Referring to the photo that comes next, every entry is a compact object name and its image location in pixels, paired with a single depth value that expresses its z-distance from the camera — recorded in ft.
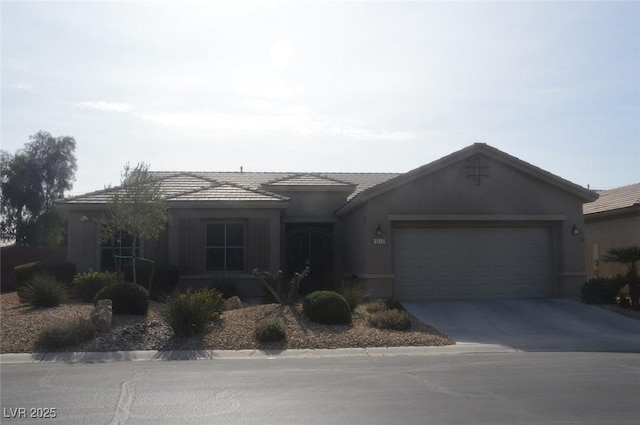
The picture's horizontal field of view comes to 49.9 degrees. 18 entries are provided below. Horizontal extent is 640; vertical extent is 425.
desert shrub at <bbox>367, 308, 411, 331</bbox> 52.01
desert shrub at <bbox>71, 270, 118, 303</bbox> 61.93
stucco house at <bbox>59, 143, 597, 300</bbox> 65.77
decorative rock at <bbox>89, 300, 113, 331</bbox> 48.06
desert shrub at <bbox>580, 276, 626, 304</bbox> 63.57
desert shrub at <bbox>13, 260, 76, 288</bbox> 68.49
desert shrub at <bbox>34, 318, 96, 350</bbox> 45.21
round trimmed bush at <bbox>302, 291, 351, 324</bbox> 51.98
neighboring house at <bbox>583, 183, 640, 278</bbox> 74.59
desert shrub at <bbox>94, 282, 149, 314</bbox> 53.06
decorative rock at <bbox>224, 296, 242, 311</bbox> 59.11
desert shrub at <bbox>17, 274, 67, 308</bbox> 56.70
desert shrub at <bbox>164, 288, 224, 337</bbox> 48.26
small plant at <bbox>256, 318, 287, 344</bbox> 47.47
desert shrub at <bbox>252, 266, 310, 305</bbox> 56.65
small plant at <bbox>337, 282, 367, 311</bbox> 56.64
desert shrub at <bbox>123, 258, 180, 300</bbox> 65.23
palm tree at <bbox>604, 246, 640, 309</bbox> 62.85
